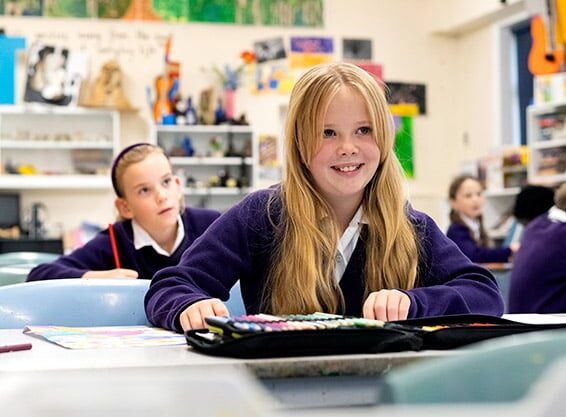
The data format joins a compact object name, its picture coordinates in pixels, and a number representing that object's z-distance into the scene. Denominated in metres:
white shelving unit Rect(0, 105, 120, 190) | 7.36
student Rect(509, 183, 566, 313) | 3.42
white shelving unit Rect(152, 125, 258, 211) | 7.52
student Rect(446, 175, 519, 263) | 4.94
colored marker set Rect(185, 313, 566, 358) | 1.20
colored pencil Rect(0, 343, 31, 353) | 1.30
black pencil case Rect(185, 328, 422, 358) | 1.20
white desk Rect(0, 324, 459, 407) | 1.13
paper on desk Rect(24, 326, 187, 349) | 1.36
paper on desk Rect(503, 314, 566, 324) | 1.62
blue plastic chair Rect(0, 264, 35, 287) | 2.85
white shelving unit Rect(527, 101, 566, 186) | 6.51
